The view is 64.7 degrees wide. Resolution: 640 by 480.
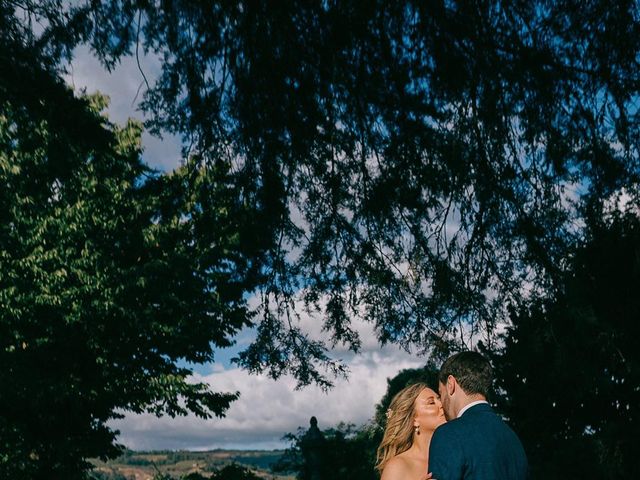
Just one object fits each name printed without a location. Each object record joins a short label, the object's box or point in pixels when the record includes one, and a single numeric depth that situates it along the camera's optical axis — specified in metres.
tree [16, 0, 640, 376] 3.88
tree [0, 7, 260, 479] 10.83
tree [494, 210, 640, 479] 15.70
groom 2.37
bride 3.90
